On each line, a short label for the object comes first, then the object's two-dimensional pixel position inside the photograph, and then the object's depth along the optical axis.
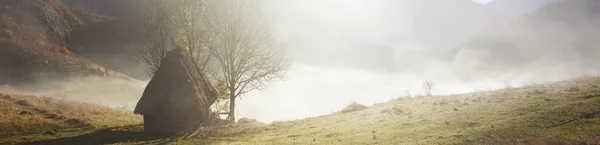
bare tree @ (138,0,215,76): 27.20
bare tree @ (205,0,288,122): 25.61
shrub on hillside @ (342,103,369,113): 29.56
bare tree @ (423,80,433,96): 44.34
